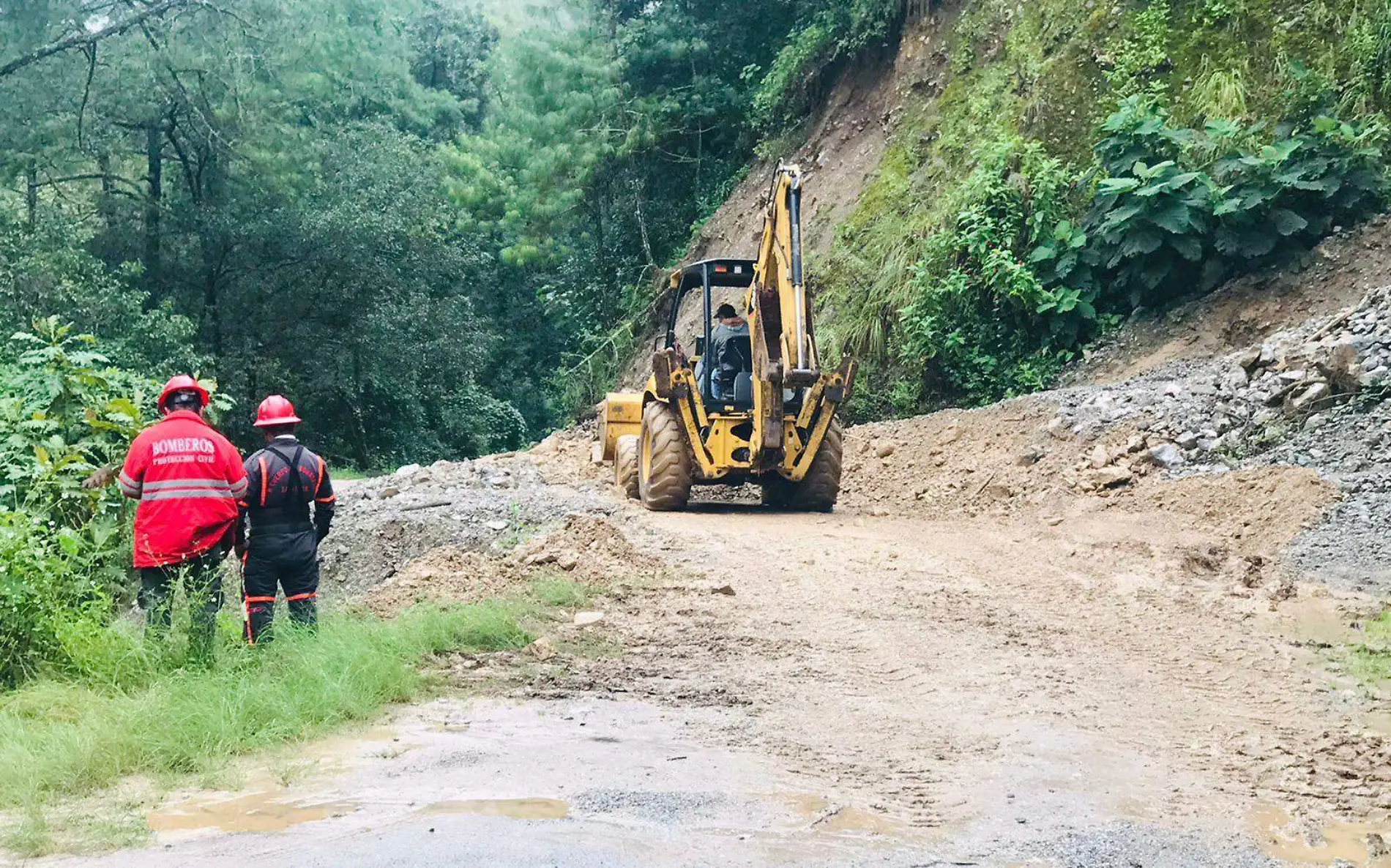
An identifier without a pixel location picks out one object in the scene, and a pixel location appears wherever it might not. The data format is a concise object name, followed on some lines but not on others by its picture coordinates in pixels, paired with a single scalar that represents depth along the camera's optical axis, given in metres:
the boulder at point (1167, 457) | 12.35
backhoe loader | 13.07
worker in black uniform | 7.62
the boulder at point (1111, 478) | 12.44
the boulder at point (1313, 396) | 11.91
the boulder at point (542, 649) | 7.65
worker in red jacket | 7.38
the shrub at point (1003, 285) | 16.45
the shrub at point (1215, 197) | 14.77
